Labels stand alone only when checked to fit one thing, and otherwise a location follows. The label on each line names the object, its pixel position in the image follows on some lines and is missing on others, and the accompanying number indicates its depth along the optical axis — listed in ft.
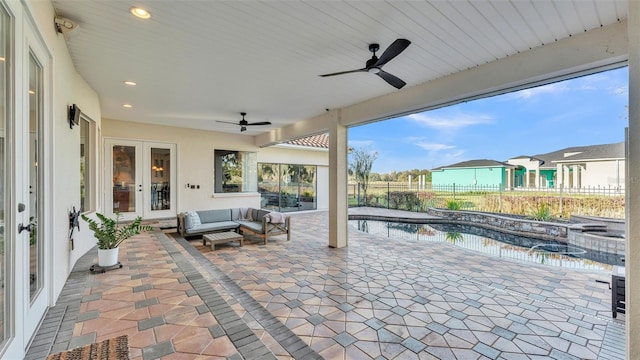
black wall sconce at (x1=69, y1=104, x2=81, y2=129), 11.18
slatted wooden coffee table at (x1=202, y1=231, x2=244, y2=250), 17.65
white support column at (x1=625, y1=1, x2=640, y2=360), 3.70
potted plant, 12.44
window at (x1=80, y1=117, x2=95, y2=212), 14.98
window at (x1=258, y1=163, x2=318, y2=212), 35.22
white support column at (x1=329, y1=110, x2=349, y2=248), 18.71
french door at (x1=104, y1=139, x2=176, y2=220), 23.76
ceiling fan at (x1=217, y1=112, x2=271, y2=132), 20.71
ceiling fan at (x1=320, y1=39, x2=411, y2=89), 8.04
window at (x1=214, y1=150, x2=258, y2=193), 30.17
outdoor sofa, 20.03
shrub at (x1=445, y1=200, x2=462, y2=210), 26.31
